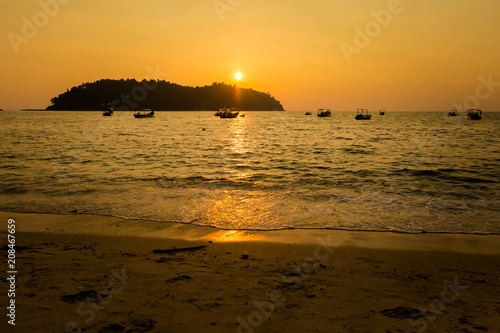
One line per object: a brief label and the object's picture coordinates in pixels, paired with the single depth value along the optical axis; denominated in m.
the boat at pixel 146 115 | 118.68
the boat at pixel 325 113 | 152.81
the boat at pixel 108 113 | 144.88
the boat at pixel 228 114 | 124.29
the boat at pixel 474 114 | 112.75
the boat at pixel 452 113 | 160.62
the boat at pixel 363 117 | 118.90
